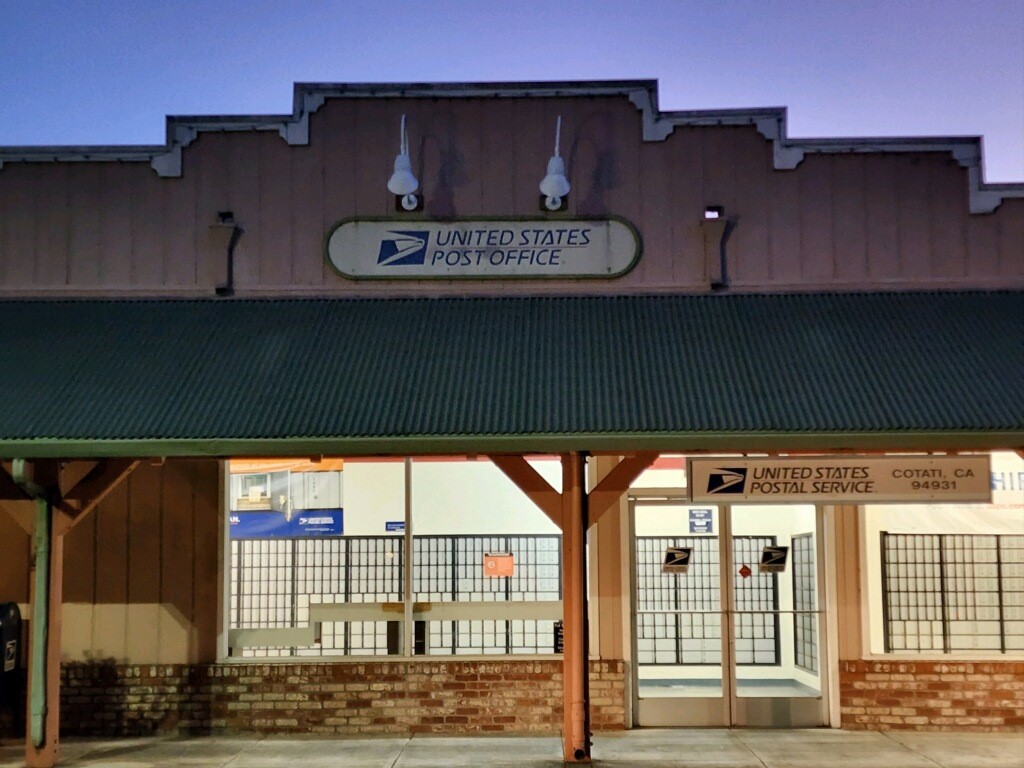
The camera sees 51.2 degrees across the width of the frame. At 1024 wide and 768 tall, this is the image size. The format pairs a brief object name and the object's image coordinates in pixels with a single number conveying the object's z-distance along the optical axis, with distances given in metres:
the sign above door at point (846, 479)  9.45
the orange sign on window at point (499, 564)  11.88
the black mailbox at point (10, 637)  10.88
